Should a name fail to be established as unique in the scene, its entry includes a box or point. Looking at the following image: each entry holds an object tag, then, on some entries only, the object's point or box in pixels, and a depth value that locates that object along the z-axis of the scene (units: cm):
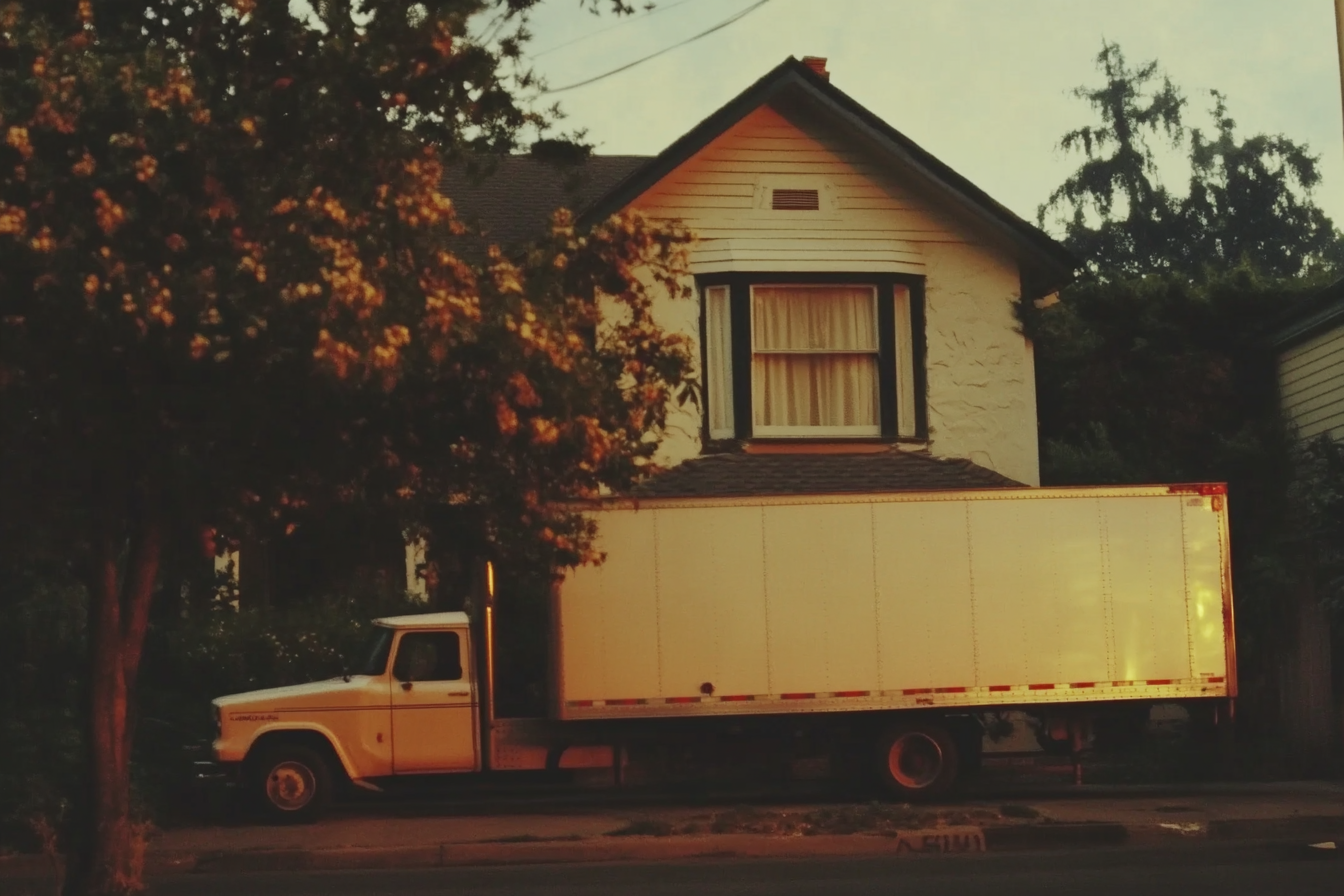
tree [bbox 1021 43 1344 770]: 1925
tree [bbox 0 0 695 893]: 930
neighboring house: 1981
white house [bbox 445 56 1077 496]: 2005
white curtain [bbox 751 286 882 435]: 2020
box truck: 1584
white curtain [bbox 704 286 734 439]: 2016
